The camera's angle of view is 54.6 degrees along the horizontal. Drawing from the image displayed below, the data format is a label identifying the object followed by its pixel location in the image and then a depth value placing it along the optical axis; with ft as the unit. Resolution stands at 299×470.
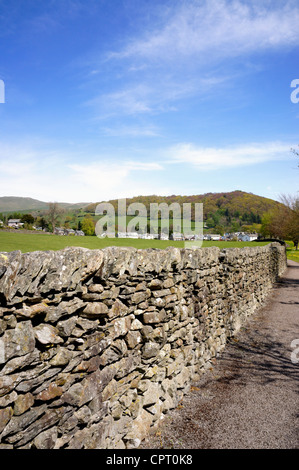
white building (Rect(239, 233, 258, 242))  291.79
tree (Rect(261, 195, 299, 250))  97.43
